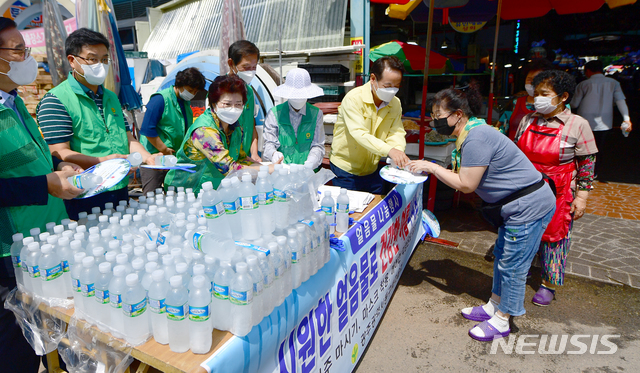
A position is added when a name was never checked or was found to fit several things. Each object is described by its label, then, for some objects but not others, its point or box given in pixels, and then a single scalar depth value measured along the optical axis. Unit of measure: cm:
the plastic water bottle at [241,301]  156
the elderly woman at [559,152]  324
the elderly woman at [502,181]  278
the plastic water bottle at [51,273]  182
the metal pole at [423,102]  507
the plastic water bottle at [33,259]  183
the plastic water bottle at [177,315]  150
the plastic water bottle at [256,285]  164
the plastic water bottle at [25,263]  189
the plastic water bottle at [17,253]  198
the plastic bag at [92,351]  165
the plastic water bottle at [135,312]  155
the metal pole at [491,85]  556
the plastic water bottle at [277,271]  180
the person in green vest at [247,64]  387
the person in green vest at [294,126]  386
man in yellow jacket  336
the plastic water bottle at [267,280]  172
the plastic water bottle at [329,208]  264
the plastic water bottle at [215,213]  186
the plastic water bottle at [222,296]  161
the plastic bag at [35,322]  196
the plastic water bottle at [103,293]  164
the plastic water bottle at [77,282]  171
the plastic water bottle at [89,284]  167
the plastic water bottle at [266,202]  205
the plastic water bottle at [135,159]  237
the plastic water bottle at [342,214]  269
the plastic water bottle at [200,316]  151
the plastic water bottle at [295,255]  198
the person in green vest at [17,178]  194
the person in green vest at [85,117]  258
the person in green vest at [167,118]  398
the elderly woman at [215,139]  287
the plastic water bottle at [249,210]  195
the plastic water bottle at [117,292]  160
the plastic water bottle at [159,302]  155
